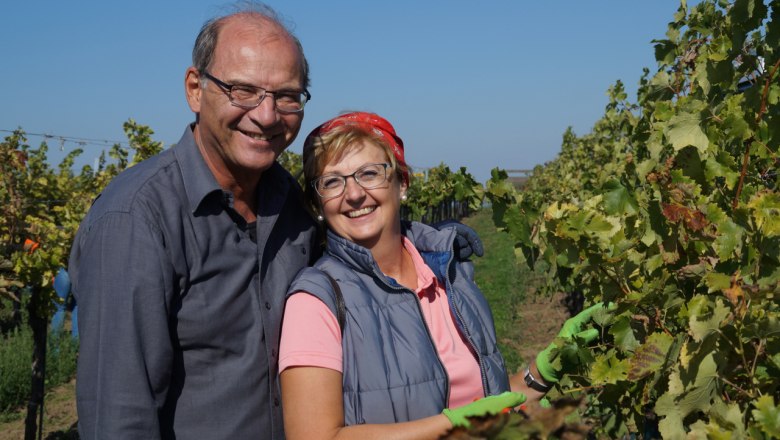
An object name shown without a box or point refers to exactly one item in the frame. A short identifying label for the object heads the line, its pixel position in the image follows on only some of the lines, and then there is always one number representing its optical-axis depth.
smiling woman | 1.72
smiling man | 1.66
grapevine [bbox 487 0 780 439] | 1.18
